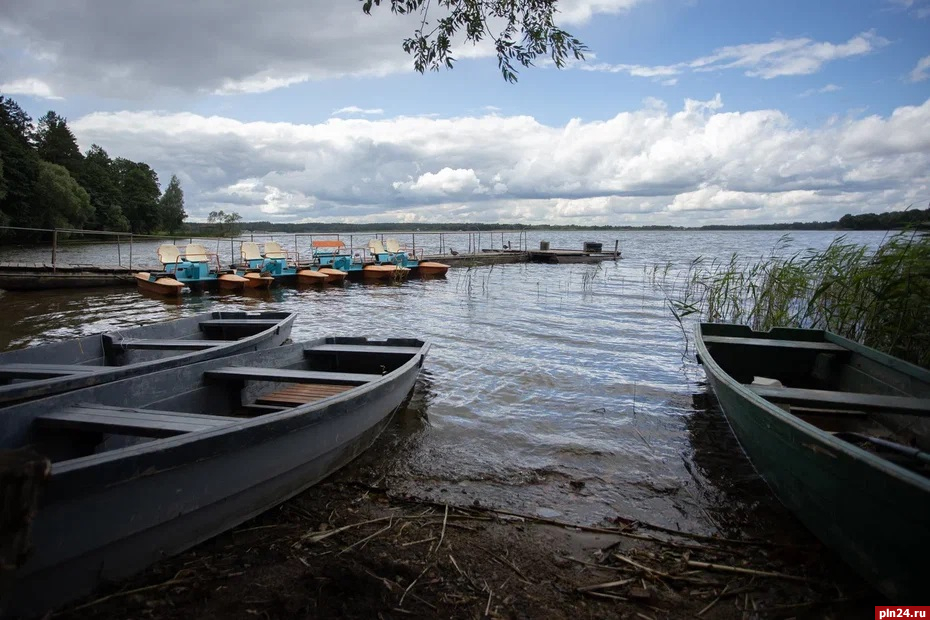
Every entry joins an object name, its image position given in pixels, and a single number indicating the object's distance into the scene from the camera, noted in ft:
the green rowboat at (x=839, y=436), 8.88
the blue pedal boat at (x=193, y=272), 71.77
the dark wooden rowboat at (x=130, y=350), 14.10
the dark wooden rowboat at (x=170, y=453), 8.35
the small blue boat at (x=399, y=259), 94.58
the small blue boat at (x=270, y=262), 80.59
